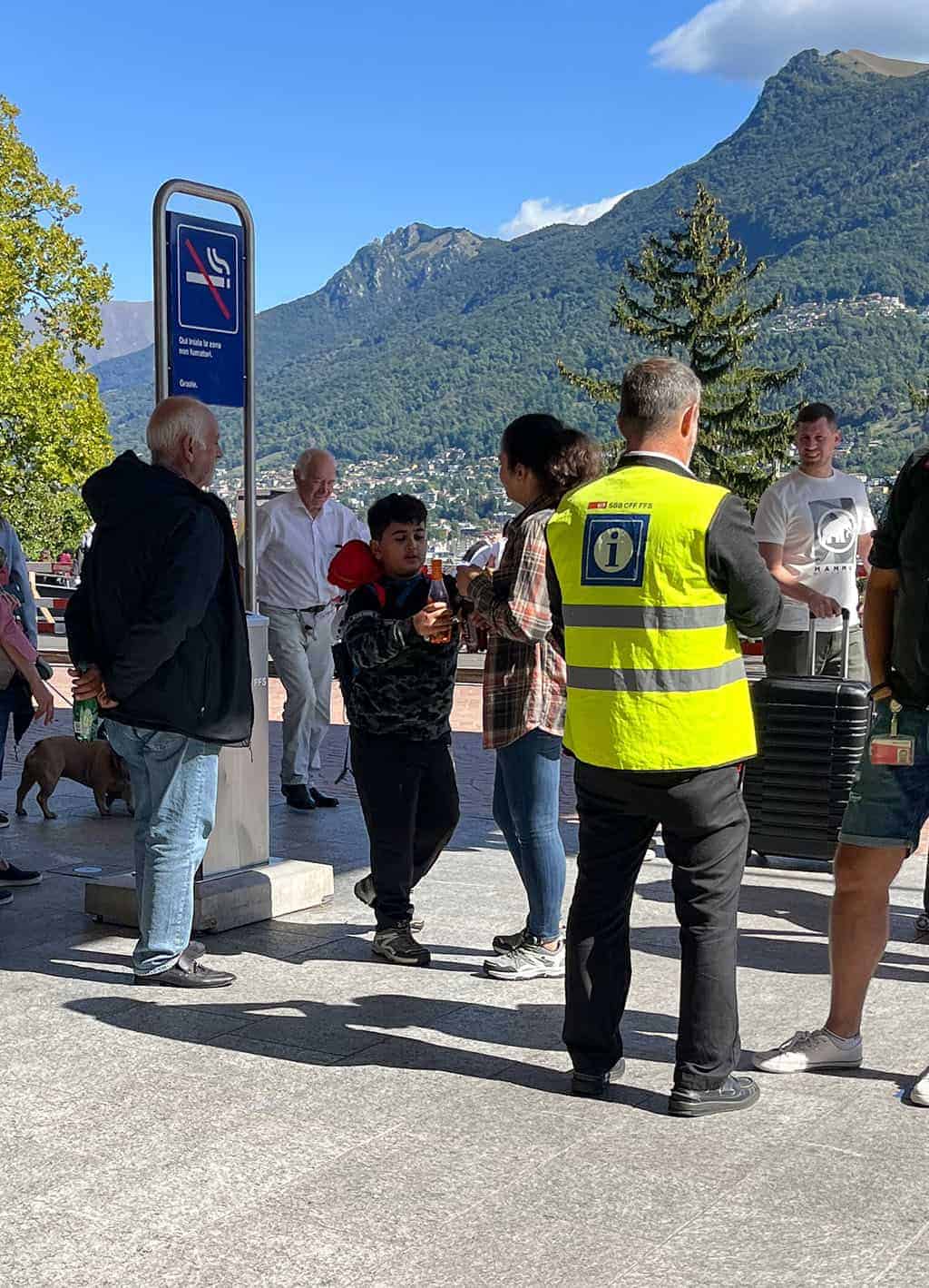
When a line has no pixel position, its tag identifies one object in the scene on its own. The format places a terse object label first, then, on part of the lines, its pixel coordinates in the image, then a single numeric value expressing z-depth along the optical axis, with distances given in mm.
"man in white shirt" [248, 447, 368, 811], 8750
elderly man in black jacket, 4945
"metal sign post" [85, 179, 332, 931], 6070
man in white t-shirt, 7305
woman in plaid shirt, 5066
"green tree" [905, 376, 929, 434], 47531
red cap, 5348
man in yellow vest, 3859
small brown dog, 8227
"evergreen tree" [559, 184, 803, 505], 58719
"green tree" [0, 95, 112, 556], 37062
